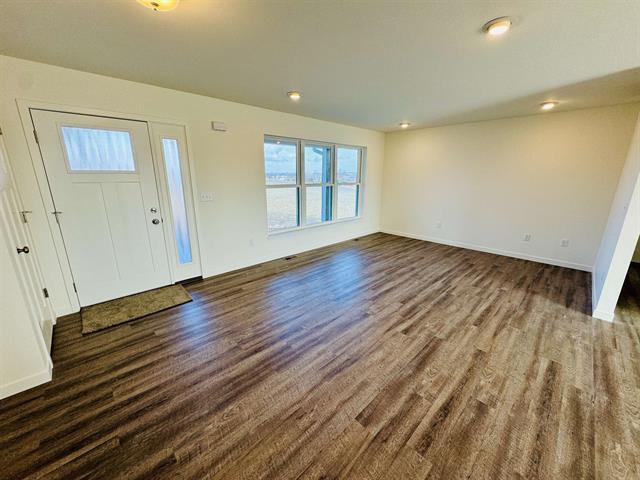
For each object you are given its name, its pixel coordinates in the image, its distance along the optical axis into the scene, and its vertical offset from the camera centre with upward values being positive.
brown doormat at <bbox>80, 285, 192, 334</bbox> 2.59 -1.48
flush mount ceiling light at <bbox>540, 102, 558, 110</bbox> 3.41 +0.97
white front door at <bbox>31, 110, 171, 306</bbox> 2.52 -0.29
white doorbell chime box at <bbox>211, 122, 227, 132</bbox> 3.41 +0.63
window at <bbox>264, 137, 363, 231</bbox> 4.38 -0.12
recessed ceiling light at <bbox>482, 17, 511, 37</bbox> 1.60 +0.96
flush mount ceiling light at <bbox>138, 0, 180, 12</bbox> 1.41 +0.93
